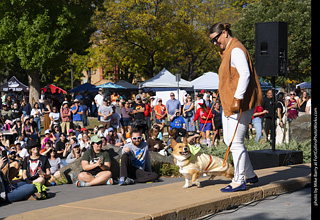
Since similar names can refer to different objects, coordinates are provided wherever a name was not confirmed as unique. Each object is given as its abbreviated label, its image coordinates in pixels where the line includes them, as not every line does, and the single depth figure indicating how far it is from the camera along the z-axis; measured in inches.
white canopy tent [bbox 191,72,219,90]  1263.5
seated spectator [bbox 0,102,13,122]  794.4
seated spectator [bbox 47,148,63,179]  446.2
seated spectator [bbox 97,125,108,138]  614.5
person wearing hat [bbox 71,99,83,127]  774.5
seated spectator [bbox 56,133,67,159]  572.4
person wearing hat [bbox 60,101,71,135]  754.2
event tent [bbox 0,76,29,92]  1379.2
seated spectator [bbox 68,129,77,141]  611.7
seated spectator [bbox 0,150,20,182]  319.3
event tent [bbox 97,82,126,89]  1374.0
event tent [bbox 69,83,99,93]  1456.0
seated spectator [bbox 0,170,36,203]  290.6
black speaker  353.7
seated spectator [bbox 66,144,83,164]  506.8
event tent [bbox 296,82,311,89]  1688.7
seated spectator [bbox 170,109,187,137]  666.8
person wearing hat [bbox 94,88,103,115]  1005.0
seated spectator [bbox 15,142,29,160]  517.3
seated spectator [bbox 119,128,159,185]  358.3
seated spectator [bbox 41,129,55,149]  587.2
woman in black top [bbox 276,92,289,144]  547.5
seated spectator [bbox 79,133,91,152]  568.4
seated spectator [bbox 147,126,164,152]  505.4
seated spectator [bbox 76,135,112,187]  359.9
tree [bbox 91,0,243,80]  1668.3
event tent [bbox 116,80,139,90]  1477.1
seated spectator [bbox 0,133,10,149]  595.5
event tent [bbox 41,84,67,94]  1498.2
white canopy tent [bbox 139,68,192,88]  1258.6
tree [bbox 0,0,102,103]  1187.3
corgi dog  269.7
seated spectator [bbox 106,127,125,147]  598.5
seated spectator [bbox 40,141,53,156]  476.4
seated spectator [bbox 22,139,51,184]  364.4
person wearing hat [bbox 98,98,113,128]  741.3
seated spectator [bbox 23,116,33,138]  693.8
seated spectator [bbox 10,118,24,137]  695.7
